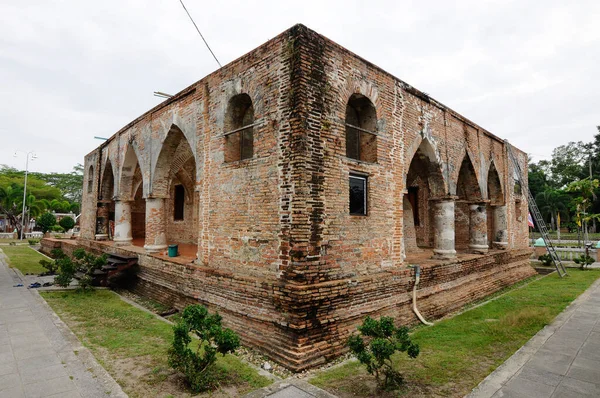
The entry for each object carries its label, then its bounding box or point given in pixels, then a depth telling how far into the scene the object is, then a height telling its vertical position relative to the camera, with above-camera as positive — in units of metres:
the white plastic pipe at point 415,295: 7.64 -1.56
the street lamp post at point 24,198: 32.89 +2.57
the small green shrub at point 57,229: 29.70 -0.41
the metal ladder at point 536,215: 14.15 +0.40
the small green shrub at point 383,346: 4.39 -1.56
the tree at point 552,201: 38.00 +2.58
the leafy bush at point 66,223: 28.88 +0.10
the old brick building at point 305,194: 5.83 +0.62
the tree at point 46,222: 26.42 +0.17
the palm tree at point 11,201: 33.69 +2.26
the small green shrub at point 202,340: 4.52 -1.59
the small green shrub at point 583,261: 16.02 -1.67
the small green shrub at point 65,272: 10.20 -1.39
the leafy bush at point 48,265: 12.67 -1.48
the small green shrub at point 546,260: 16.62 -1.68
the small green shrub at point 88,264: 10.23 -1.22
